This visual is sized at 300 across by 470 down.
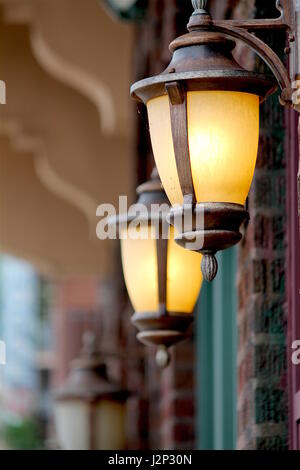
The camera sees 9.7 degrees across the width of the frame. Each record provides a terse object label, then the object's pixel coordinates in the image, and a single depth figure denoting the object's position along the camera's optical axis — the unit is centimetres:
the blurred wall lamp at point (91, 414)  709
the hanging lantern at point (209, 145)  312
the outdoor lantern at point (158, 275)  448
